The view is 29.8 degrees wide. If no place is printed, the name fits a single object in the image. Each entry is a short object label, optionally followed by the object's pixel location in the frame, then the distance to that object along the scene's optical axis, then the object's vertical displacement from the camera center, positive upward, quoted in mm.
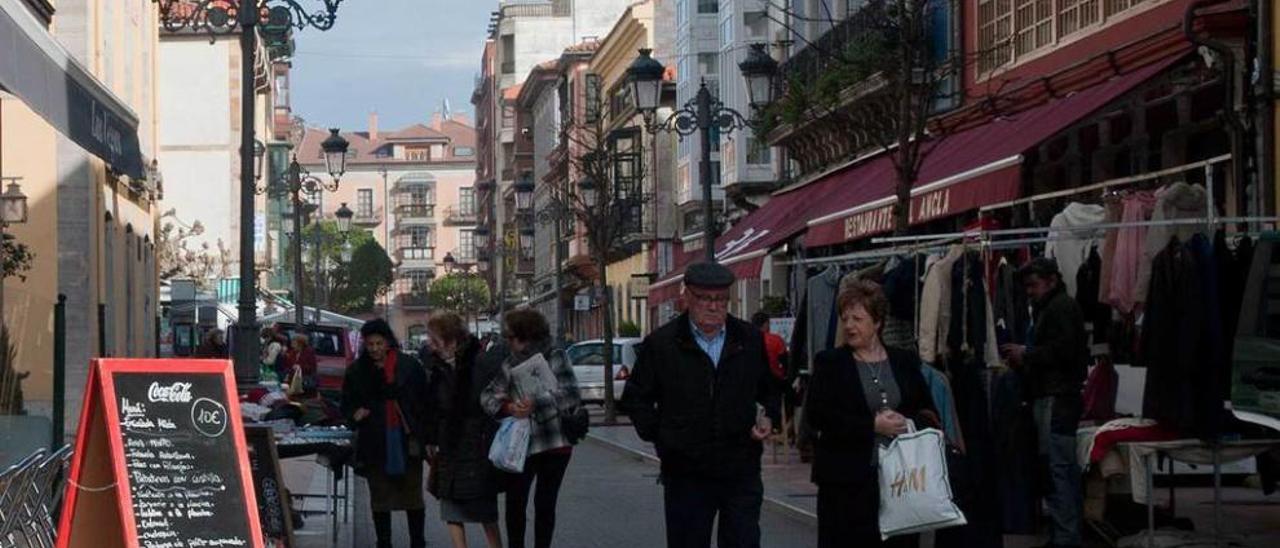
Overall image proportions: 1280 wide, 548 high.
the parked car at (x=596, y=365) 44781 -1052
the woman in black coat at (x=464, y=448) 13984 -810
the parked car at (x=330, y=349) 46438 -764
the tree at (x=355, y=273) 123000 +2222
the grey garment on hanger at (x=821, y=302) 19031 +39
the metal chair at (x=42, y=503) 10734 -853
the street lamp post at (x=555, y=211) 53844 +2458
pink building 182500 +8182
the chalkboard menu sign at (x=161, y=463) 9219 -580
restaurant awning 21448 +1311
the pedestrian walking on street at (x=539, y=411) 13484 -567
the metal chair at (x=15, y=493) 9977 -742
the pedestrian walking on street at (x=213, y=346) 33312 -447
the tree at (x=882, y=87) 20406 +2746
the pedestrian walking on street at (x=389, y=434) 15305 -778
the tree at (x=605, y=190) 45938 +2908
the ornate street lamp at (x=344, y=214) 61719 +2542
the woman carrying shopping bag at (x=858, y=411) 10469 -460
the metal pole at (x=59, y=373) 13922 -335
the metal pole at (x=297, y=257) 45406 +1186
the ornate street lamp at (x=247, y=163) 19203 +1194
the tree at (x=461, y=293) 138250 +1097
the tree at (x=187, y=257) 66312 +1637
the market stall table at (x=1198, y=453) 13977 -881
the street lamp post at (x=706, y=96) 26891 +2509
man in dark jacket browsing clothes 14898 -558
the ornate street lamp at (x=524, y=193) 55531 +2748
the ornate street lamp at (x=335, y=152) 37500 +2516
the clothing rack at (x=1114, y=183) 18252 +981
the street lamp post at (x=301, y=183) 37625 +2459
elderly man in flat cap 10977 -492
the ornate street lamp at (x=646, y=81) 28484 +2709
